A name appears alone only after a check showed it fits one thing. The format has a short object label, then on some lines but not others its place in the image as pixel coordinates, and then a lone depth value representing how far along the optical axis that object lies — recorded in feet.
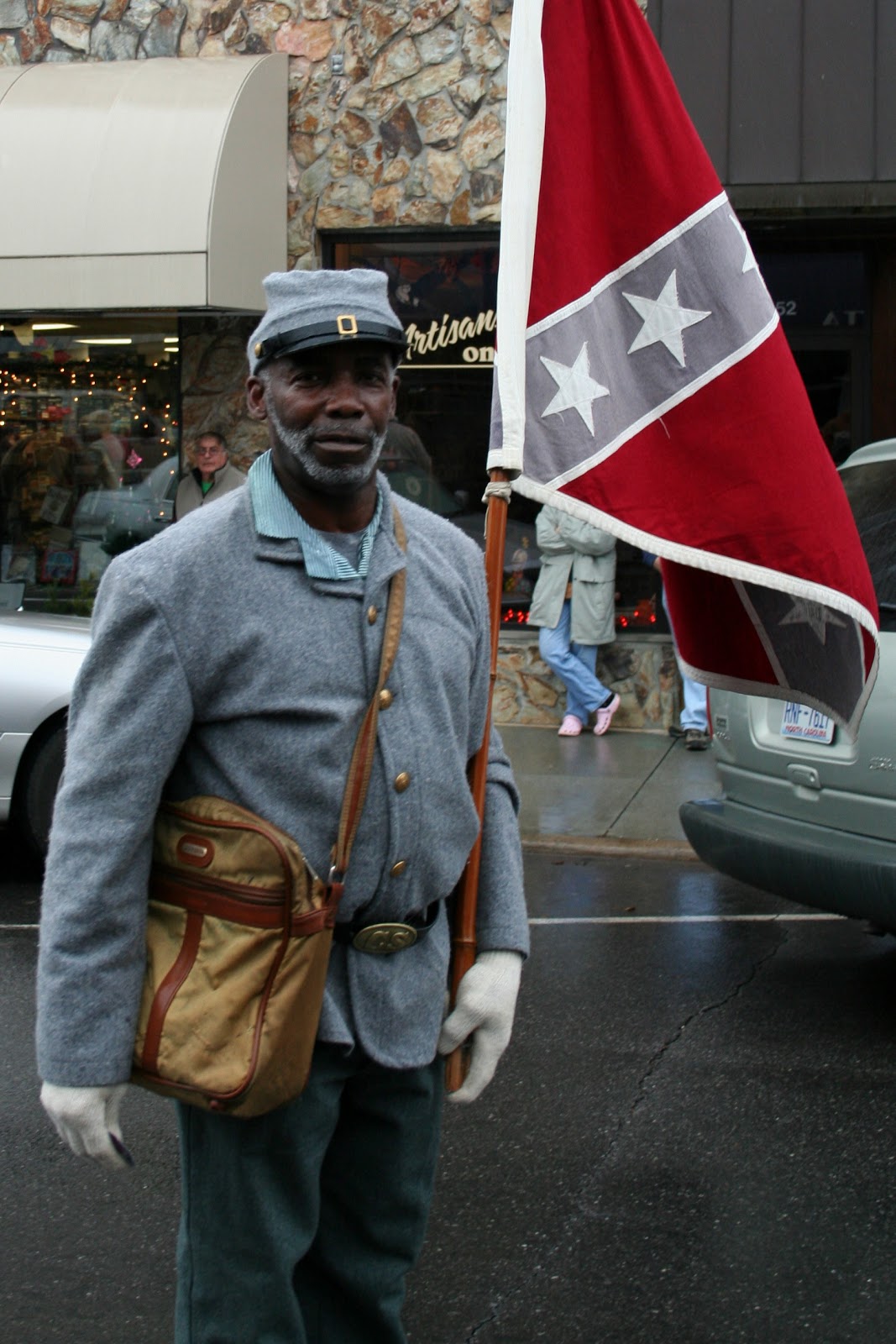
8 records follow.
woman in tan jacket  35.58
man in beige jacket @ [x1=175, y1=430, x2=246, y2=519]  35.45
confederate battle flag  9.71
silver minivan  16.58
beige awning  34.32
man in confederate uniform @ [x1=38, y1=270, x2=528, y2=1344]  7.22
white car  24.13
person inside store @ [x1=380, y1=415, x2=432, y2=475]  36.37
